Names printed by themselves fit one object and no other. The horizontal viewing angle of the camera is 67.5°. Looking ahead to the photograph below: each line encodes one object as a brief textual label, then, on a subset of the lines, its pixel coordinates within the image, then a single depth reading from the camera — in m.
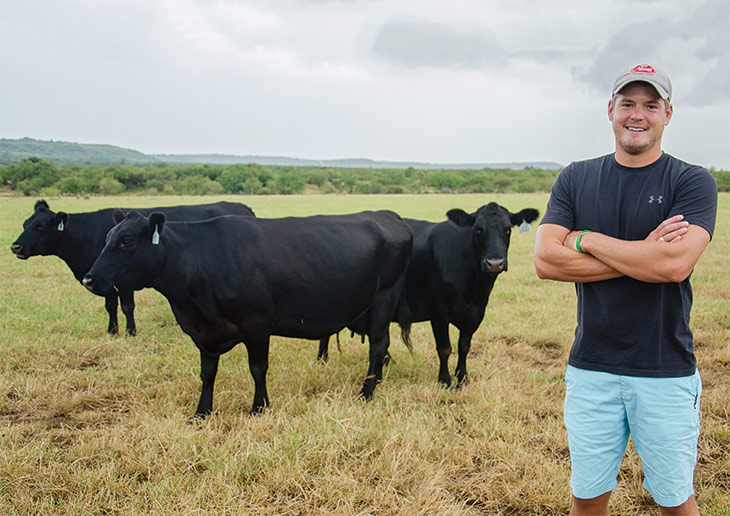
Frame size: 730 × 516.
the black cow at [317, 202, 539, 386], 5.80
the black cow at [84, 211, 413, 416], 4.91
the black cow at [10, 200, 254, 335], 8.41
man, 2.45
